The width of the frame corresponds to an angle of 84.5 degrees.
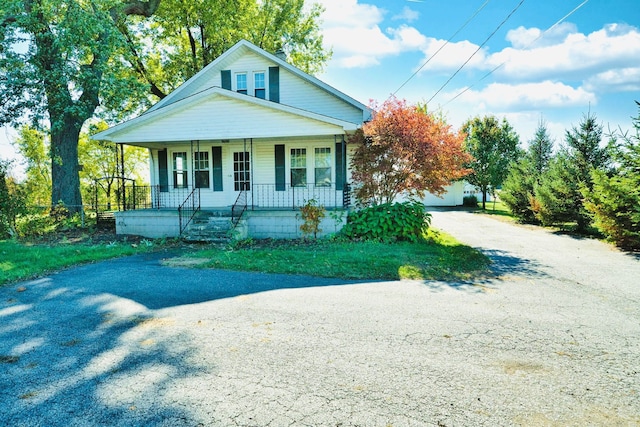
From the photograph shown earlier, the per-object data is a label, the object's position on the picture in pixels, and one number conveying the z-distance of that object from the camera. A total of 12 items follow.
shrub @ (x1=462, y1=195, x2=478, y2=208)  30.38
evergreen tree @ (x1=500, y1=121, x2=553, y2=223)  17.34
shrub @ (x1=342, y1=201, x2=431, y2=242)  10.91
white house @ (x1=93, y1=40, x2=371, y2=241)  12.22
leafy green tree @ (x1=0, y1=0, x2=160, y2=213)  13.62
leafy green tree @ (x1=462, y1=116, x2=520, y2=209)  24.47
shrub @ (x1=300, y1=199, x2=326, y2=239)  11.10
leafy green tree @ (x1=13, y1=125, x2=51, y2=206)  22.67
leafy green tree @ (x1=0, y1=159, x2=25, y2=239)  11.81
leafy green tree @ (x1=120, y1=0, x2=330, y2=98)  21.61
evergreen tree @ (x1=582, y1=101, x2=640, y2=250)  9.50
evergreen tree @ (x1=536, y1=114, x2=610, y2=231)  13.14
